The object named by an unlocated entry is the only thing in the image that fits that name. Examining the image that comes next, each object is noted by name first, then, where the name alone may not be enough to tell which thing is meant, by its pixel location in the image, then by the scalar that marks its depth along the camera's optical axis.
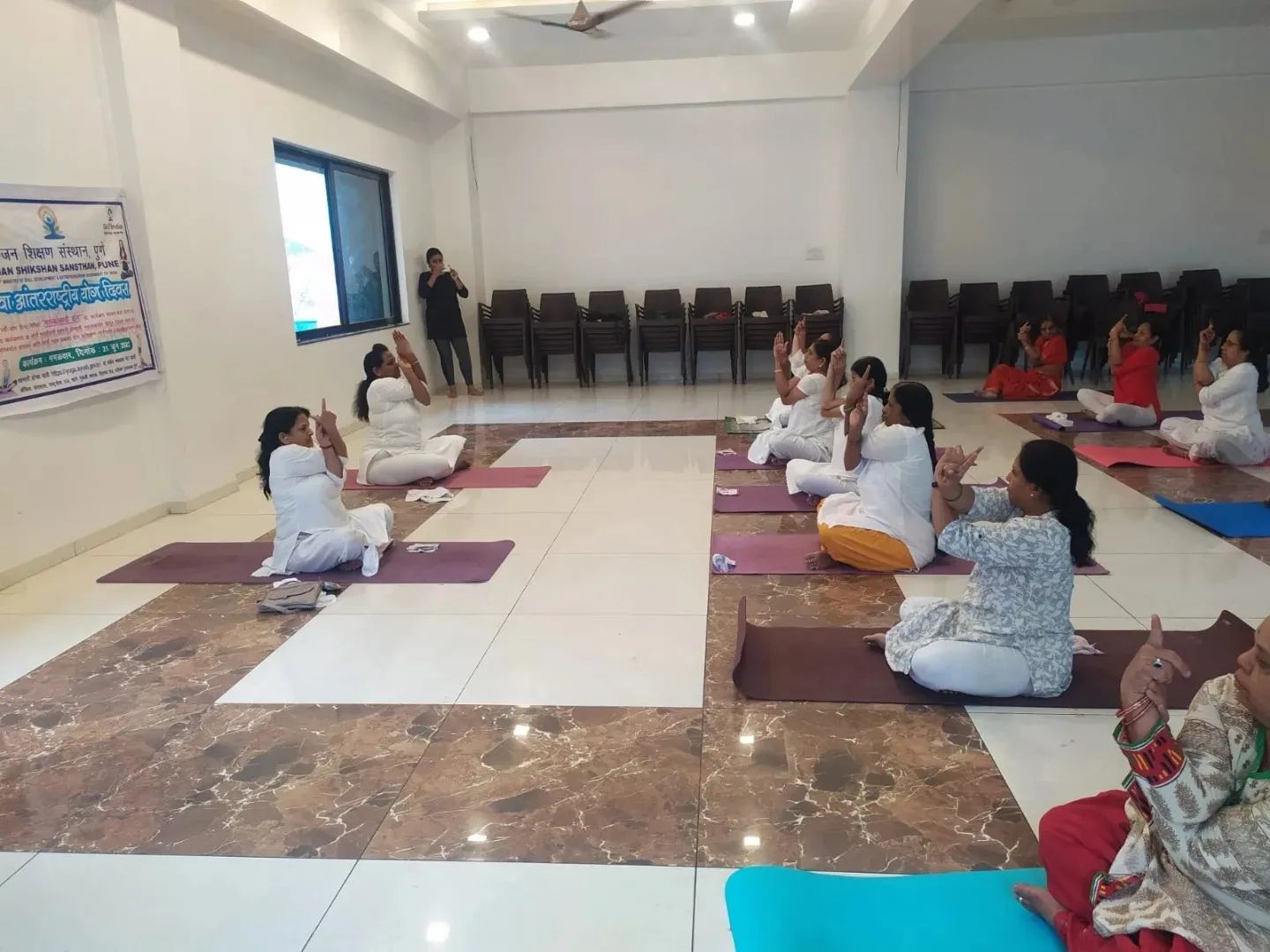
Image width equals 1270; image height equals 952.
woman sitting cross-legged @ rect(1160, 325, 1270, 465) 5.06
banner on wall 3.88
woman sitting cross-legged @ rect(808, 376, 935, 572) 3.47
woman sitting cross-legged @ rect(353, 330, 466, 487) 5.31
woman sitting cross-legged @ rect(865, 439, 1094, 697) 2.32
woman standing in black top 8.82
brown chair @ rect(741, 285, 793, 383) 8.98
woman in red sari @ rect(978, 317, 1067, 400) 7.82
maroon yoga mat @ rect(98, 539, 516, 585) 3.82
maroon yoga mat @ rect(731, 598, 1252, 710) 2.61
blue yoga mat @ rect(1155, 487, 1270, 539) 3.98
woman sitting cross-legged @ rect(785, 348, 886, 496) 3.98
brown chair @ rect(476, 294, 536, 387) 9.28
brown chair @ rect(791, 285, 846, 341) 8.84
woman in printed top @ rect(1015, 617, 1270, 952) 1.37
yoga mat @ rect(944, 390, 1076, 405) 7.82
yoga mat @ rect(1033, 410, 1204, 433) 6.32
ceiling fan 6.31
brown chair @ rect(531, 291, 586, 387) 9.19
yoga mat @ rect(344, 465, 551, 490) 5.37
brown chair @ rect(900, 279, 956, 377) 8.86
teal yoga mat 1.66
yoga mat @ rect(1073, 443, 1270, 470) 5.23
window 6.80
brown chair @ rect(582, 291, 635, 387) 9.09
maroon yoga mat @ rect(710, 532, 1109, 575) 3.69
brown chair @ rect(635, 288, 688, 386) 9.11
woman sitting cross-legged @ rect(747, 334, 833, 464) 5.18
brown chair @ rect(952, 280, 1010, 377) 8.77
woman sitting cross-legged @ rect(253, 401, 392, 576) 3.79
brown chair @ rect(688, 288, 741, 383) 9.05
